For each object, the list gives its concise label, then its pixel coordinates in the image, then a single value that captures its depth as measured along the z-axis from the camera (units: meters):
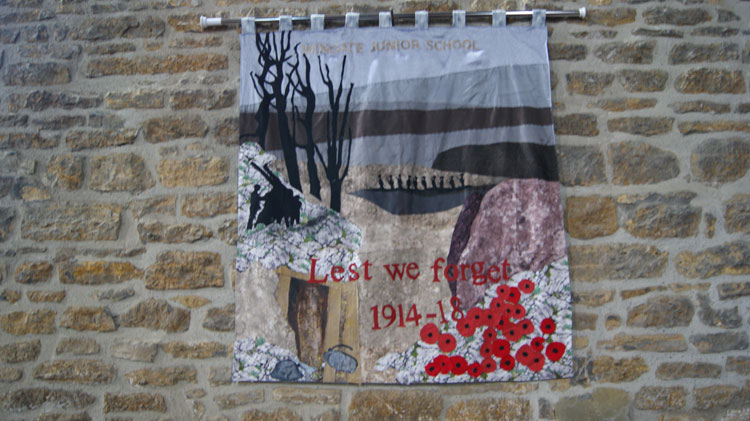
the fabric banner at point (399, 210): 2.00
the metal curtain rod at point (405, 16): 2.17
